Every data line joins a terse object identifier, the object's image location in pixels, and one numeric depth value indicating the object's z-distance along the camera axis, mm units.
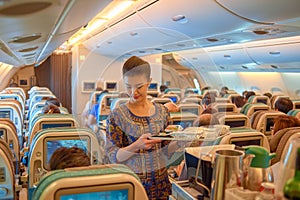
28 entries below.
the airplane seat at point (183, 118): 2410
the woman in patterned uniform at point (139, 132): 1437
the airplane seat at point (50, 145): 1956
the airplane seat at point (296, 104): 5475
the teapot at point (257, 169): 996
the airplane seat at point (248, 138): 1963
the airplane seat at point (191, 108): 3466
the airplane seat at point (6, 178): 1617
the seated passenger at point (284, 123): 2554
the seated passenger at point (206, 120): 2090
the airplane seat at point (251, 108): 4174
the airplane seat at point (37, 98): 5723
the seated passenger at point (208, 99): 2579
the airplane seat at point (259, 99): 5797
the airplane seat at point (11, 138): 2351
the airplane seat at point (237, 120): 3055
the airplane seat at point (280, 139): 2124
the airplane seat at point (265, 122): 3415
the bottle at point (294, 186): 625
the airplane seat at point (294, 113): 3649
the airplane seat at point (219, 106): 2322
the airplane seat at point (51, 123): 2573
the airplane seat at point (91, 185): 1002
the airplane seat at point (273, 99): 6280
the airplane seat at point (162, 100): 4632
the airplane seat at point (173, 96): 5628
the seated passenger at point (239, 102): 5352
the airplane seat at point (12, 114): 3625
